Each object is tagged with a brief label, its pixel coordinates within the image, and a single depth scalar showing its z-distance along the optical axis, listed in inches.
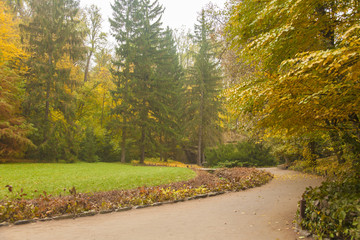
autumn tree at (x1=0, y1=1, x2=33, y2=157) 613.9
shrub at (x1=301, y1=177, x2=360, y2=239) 137.2
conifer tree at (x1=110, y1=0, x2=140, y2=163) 816.3
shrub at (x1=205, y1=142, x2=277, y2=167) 743.1
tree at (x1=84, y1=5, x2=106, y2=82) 1184.2
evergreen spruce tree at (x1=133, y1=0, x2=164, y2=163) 820.6
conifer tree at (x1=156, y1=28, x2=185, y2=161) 851.4
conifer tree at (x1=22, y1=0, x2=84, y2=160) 731.4
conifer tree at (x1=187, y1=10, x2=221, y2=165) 958.9
